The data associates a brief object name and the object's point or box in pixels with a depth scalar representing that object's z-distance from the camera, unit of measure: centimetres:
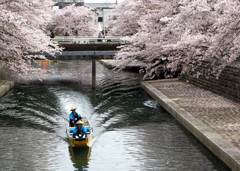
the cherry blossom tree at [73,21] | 7125
